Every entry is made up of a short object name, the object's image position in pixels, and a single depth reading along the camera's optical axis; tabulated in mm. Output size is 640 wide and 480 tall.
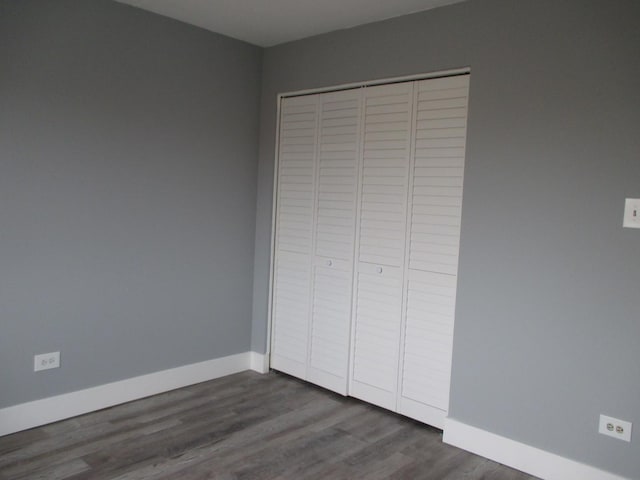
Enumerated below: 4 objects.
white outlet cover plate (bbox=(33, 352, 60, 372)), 2830
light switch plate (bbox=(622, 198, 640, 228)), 2248
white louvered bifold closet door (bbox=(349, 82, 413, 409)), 3104
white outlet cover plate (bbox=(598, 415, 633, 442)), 2293
